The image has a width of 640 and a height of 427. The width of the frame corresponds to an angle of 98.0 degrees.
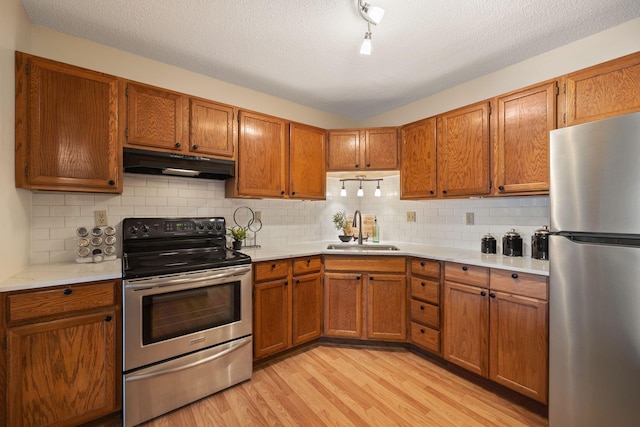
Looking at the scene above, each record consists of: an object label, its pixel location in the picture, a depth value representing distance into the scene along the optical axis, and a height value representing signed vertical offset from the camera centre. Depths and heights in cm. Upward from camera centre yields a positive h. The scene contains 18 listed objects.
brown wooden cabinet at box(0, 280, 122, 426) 144 -77
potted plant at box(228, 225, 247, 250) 267 -21
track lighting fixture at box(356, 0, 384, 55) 163 +119
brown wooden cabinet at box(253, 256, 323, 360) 230 -79
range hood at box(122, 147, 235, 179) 203 +40
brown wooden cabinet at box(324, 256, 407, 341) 260 -79
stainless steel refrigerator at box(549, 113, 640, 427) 129 -31
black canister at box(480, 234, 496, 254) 245 -27
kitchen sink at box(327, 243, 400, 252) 299 -36
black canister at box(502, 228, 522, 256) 228 -25
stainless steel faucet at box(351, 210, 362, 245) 318 -19
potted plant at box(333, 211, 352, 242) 349 -10
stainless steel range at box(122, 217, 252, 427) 171 -73
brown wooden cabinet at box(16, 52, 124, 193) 172 +58
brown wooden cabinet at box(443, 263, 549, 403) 176 -79
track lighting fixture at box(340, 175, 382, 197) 337 +34
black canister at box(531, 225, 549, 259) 210 -23
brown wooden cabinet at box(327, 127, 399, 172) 299 +71
